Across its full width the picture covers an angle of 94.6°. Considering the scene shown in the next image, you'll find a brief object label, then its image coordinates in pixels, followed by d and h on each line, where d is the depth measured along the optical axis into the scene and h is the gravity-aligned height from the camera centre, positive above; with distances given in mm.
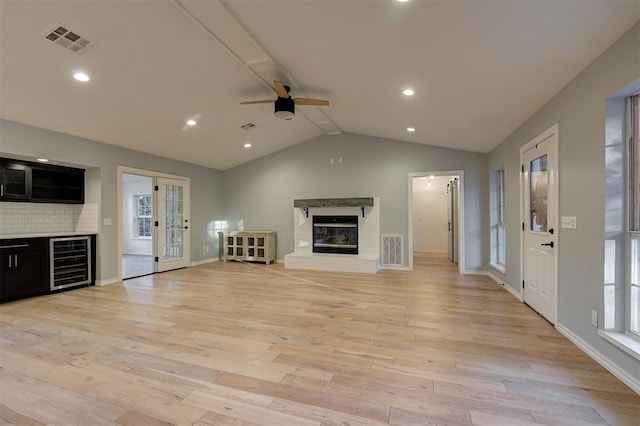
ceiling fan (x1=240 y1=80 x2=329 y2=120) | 3830 +1438
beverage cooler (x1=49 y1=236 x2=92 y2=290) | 4645 -800
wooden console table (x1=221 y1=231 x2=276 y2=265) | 7266 -834
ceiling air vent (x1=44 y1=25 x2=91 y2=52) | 2676 +1641
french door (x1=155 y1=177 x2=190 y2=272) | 6336 -253
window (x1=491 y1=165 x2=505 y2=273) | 5516 -120
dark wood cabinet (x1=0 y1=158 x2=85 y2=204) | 4324 +489
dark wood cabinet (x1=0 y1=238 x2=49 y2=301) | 4094 -796
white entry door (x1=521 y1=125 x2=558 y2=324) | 3129 -127
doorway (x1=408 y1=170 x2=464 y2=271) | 9297 -107
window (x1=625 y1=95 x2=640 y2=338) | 2180 -11
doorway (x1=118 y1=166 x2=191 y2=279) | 6105 -292
